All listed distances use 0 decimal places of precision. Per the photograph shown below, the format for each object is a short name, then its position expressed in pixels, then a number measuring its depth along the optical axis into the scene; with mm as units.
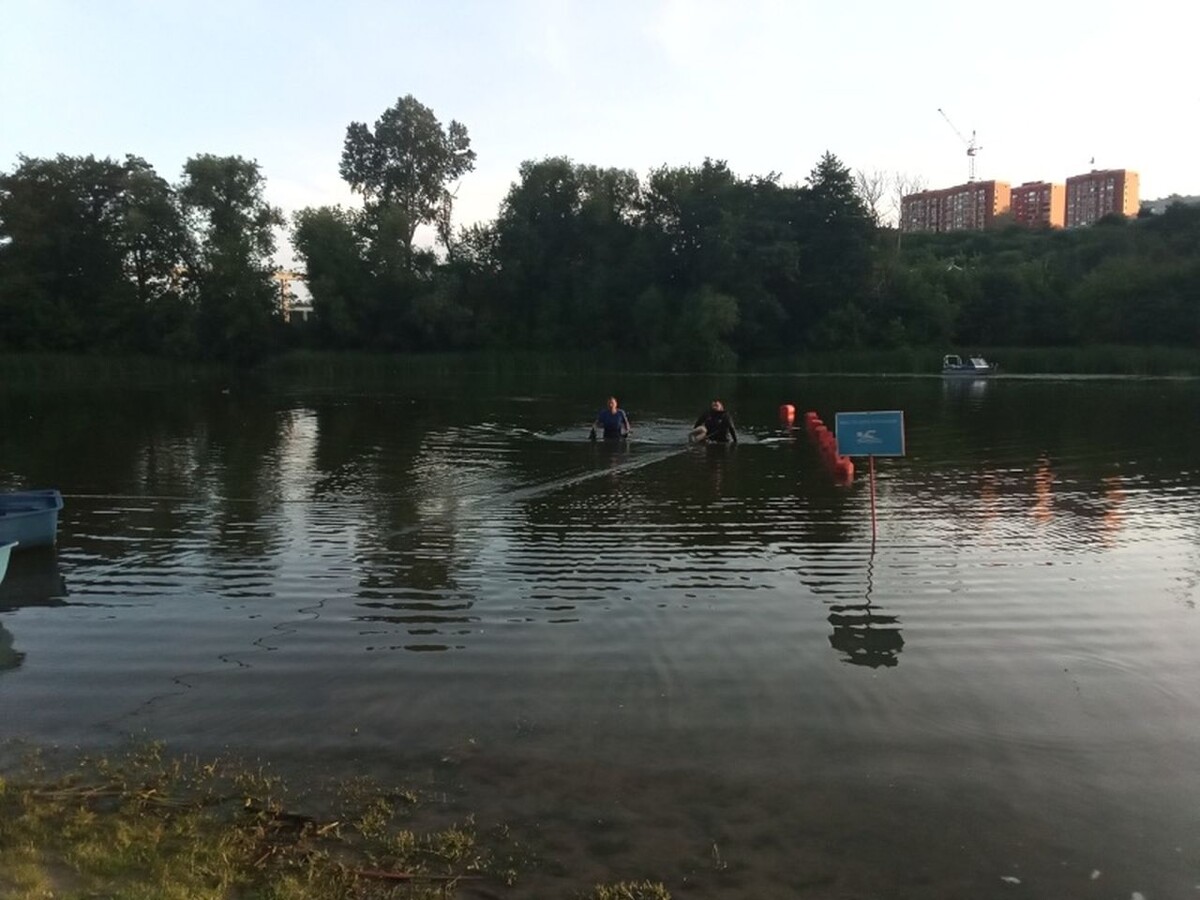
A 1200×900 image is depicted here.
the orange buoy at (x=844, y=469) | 19269
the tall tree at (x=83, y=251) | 75250
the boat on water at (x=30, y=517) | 12281
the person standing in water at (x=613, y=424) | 25406
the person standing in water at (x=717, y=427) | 24719
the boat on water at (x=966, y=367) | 70038
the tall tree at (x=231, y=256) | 77625
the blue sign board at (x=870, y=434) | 13484
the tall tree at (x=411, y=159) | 94188
